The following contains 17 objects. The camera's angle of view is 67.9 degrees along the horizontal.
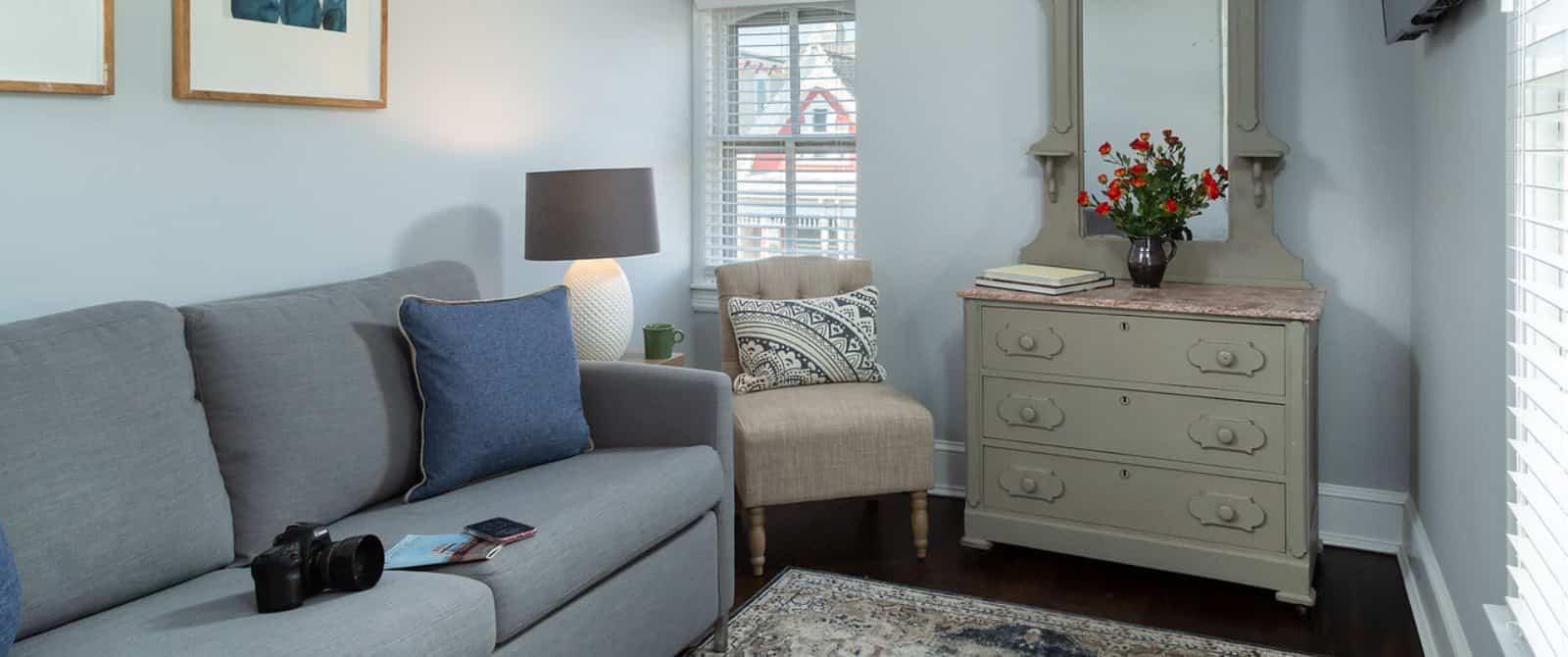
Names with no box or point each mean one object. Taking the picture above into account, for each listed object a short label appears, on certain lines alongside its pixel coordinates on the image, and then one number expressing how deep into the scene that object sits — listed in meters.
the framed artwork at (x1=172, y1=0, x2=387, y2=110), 2.46
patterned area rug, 2.71
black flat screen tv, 2.21
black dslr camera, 1.73
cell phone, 2.04
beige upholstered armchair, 3.18
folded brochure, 1.97
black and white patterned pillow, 3.54
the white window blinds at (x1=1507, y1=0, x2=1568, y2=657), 1.40
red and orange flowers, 3.23
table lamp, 3.13
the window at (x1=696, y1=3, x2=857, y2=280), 4.23
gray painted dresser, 2.91
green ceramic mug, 3.57
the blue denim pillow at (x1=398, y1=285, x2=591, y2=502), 2.41
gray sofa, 1.72
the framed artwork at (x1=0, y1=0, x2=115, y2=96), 2.10
